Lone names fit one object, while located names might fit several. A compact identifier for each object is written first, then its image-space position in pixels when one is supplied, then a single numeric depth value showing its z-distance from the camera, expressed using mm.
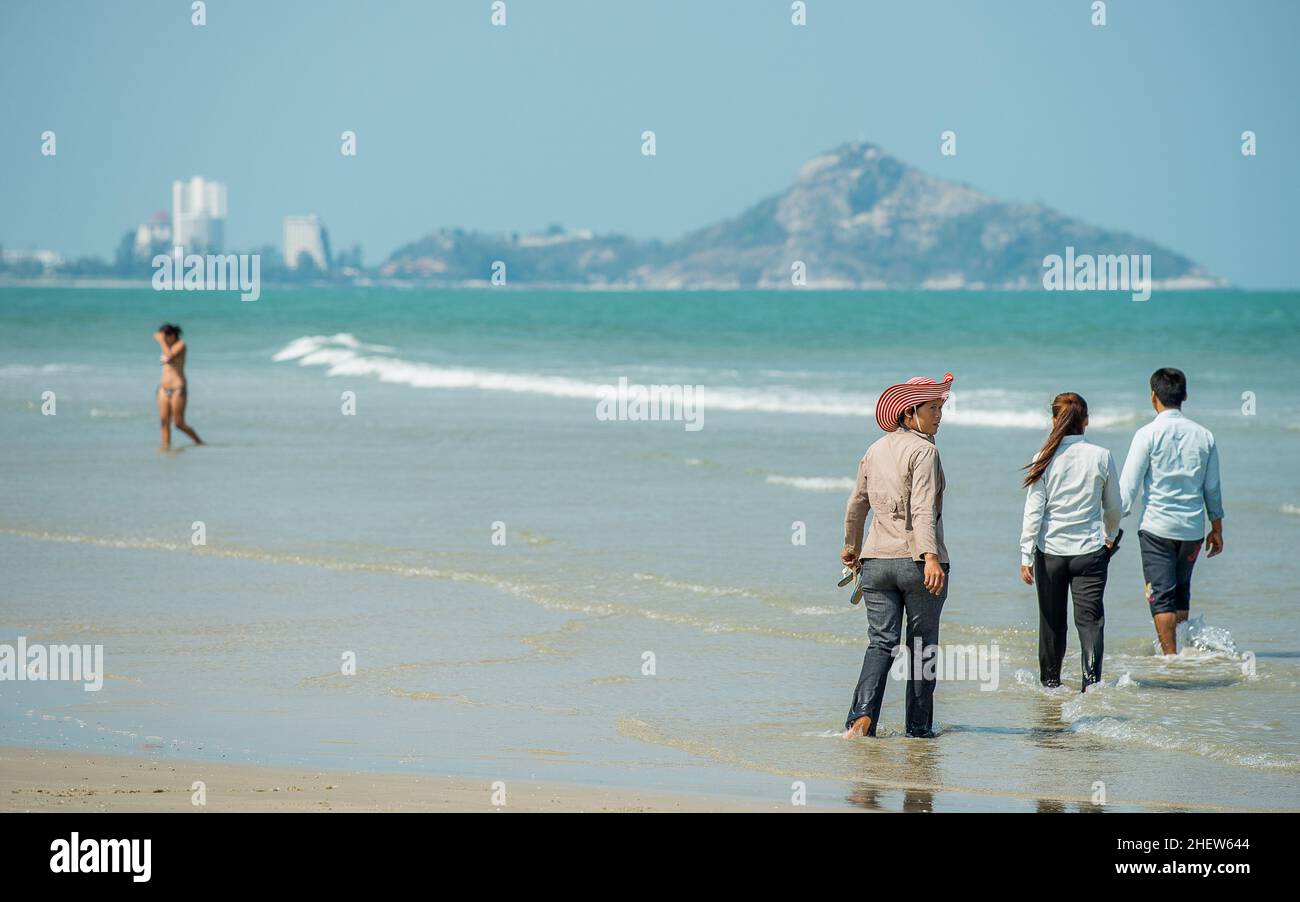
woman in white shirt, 14711
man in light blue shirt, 15898
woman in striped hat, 12789
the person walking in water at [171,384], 36781
